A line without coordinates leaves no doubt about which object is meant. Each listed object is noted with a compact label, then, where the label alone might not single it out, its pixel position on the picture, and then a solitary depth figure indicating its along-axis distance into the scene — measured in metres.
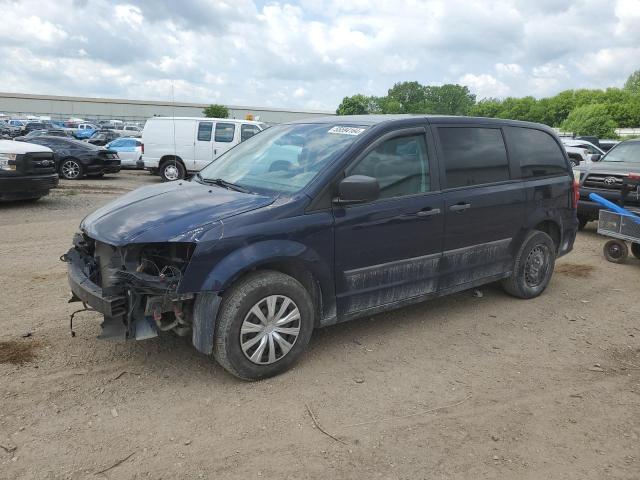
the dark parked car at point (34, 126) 39.42
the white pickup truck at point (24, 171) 10.05
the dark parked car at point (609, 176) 8.92
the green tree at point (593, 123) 51.53
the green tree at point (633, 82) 102.94
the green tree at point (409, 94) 118.12
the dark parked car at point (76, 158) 16.91
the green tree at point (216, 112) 65.49
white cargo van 16.77
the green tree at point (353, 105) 87.94
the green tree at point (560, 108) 86.38
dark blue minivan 3.53
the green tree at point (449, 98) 116.56
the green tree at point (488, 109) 93.98
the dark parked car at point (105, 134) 34.32
